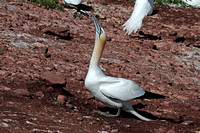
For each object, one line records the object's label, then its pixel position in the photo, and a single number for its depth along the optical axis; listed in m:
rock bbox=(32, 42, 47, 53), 18.24
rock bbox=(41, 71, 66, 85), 14.55
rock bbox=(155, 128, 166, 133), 11.59
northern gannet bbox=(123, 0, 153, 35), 25.02
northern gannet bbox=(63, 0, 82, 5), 27.12
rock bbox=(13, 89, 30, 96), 12.96
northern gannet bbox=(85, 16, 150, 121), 12.60
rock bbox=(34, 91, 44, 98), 13.28
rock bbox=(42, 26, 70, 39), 20.83
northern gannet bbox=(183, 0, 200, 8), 35.66
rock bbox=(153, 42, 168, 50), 23.51
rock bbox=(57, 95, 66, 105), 13.21
